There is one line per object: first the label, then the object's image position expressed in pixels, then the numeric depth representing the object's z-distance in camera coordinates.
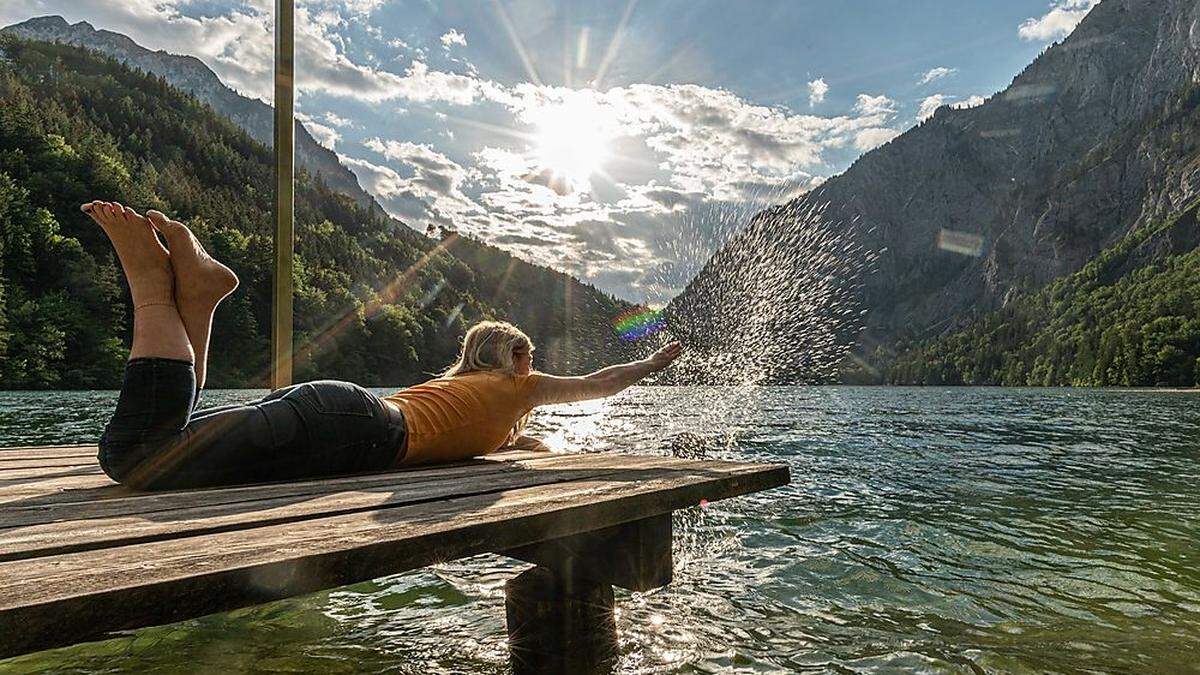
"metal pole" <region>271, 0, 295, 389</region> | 5.21
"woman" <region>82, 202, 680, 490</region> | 3.23
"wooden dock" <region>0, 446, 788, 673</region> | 1.56
